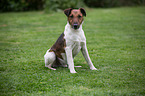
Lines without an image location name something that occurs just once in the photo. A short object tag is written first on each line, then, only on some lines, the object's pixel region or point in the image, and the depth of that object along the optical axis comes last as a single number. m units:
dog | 5.33
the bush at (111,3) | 26.72
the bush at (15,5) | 21.81
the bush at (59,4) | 19.08
